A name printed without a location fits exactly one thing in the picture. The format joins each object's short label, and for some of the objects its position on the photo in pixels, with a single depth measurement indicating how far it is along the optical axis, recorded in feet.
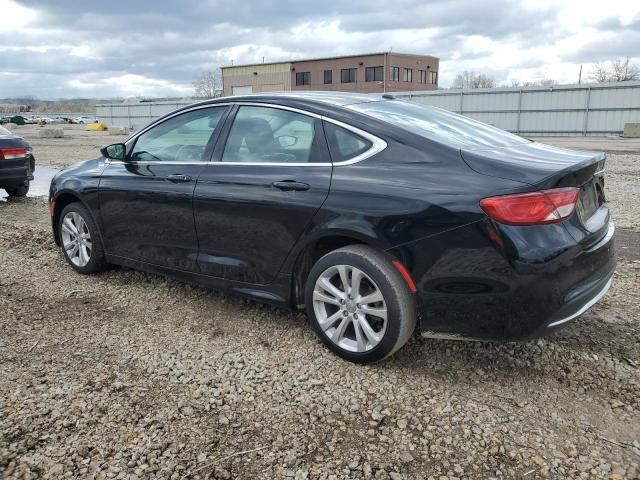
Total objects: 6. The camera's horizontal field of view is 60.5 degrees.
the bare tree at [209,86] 285.64
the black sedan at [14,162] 28.99
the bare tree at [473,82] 265.75
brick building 198.18
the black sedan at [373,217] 9.18
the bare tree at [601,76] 218.79
